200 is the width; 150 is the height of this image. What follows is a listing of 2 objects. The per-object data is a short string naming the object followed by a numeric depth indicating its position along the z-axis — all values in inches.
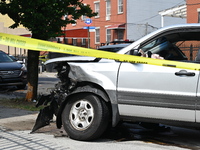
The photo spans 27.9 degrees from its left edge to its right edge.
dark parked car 556.7
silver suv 212.7
